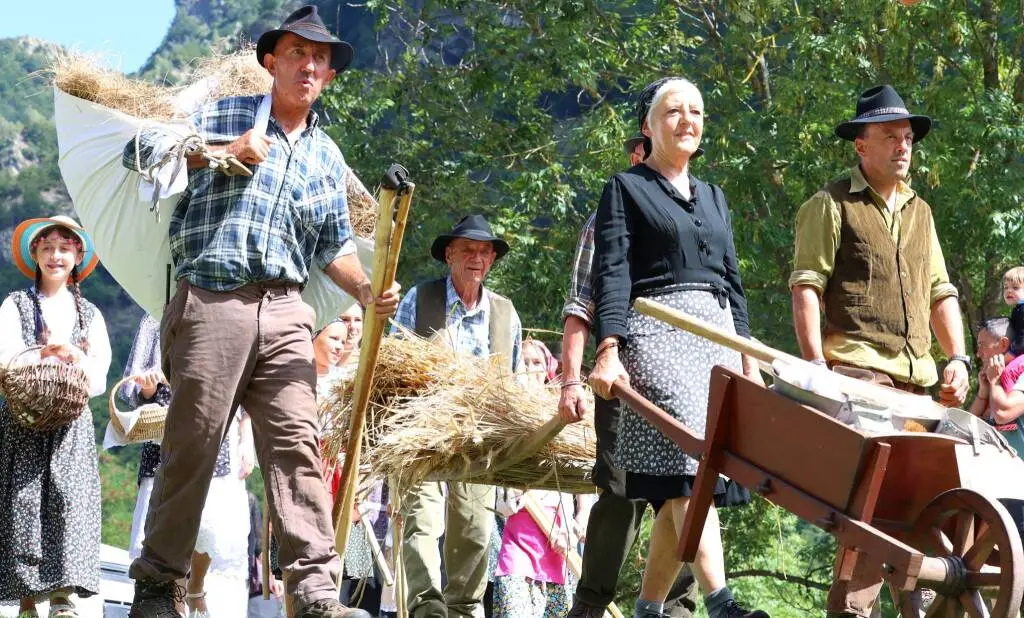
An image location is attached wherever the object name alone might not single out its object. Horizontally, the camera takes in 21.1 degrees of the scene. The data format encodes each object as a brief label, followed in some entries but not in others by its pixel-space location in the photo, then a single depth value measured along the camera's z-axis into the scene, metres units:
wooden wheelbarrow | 7.63
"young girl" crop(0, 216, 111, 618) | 13.47
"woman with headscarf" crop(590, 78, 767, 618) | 9.76
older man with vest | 13.32
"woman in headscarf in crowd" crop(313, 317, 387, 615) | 15.61
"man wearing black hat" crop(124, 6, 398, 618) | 9.70
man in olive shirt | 11.27
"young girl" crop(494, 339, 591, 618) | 16.01
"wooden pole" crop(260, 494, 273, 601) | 11.37
